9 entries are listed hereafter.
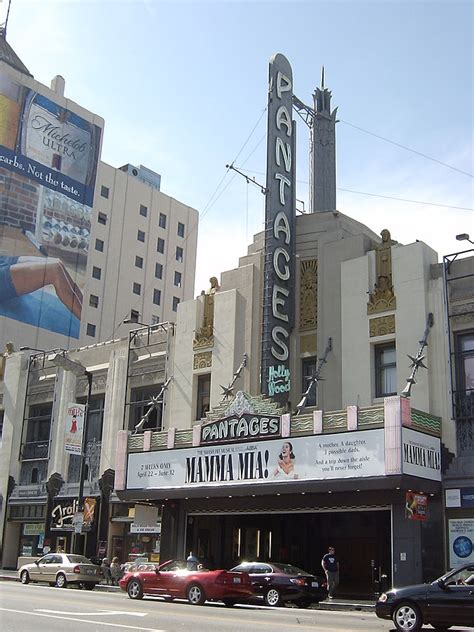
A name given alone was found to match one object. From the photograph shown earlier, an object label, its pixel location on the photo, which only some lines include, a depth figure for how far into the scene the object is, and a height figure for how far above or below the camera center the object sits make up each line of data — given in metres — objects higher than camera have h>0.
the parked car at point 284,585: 23.45 -0.89
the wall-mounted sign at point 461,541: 25.25 +0.57
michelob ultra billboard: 68.62 +29.08
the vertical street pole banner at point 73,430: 35.91 +5.05
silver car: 29.17 -0.90
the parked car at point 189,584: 22.00 -0.94
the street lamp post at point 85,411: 35.28 +6.19
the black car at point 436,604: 15.25 -0.85
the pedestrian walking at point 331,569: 26.55 -0.45
